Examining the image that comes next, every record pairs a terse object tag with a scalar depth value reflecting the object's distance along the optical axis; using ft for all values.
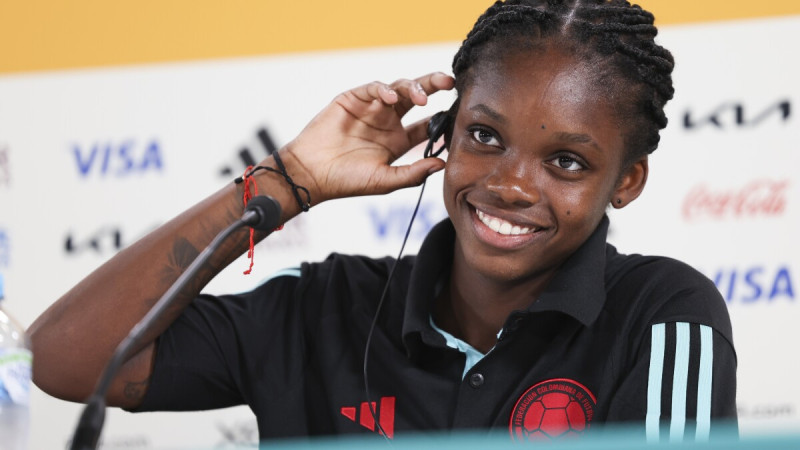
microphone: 6.43
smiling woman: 6.83
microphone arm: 5.87
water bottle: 6.23
